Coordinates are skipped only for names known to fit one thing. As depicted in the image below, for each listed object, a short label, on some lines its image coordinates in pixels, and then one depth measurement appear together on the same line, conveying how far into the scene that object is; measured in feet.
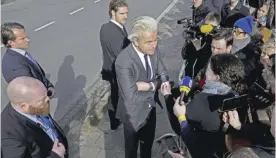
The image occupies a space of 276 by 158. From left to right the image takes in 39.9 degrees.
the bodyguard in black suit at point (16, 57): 12.62
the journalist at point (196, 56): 14.47
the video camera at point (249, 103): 8.05
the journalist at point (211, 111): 9.05
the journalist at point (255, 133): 6.72
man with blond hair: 10.93
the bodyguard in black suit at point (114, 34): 14.94
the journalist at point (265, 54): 12.37
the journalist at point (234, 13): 19.94
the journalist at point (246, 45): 13.05
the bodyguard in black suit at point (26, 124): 8.53
